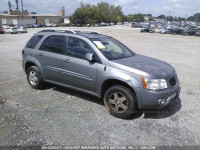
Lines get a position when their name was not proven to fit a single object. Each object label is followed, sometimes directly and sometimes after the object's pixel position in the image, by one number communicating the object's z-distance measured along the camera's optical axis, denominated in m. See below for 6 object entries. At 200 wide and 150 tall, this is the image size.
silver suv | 3.68
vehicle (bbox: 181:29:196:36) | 37.46
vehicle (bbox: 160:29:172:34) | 41.86
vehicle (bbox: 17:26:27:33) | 39.66
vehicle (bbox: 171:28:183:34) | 40.45
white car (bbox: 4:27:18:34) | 38.06
